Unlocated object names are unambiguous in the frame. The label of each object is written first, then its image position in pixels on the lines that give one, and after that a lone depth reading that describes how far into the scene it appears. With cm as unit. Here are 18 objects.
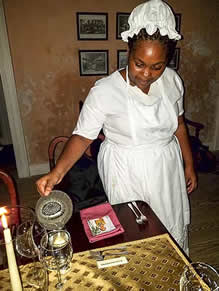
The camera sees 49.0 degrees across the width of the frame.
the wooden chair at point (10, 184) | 148
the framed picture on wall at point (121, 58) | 342
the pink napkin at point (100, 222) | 104
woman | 125
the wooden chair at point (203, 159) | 335
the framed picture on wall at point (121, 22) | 324
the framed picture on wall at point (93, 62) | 330
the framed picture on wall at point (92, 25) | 314
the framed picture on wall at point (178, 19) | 346
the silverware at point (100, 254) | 92
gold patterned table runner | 82
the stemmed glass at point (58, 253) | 84
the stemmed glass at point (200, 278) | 76
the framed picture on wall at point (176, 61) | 364
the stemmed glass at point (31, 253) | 76
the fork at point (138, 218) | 112
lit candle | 61
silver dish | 103
